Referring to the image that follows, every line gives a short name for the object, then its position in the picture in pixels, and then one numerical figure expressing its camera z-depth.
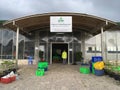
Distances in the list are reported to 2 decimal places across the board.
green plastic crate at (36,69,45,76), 5.42
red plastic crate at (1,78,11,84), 4.43
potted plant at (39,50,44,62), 9.33
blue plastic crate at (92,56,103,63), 5.85
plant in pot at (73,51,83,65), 9.04
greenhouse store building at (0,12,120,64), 9.26
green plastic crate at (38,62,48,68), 6.26
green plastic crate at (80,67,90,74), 5.84
